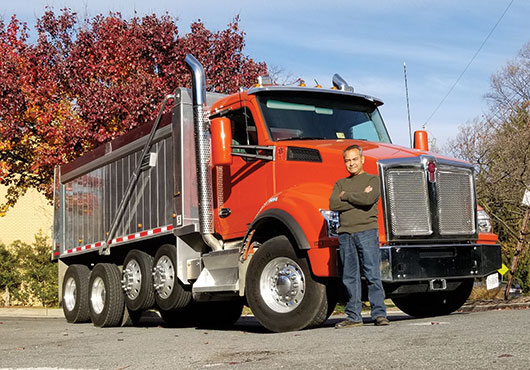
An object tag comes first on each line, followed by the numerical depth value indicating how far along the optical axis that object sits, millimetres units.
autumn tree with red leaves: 17266
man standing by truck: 7703
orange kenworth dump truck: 8188
